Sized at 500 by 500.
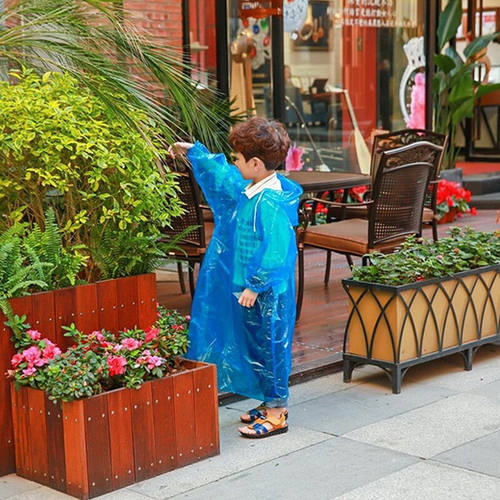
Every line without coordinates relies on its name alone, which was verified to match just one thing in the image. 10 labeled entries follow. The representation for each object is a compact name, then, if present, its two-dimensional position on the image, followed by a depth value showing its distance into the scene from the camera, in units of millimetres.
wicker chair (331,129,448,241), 7629
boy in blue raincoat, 4641
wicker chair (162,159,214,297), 6434
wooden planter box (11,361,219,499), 4023
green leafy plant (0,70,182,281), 4359
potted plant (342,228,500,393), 5395
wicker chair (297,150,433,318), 6727
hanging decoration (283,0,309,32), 10375
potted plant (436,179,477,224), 10898
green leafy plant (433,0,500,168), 12836
